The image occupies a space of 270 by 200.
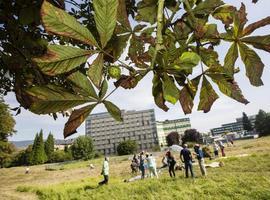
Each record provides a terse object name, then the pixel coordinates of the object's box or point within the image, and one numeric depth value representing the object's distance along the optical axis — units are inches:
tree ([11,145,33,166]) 2202.5
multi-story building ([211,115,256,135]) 6331.7
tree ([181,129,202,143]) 2500.0
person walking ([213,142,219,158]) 786.9
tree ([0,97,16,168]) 1350.9
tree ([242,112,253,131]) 3434.3
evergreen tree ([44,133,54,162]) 2345.0
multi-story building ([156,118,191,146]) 4249.5
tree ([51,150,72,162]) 2311.8
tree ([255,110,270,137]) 2477.4
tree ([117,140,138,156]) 2064.5
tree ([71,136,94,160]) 2267.5
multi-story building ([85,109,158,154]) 4333.2
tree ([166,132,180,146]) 2751.0
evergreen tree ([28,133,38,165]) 2088.3
